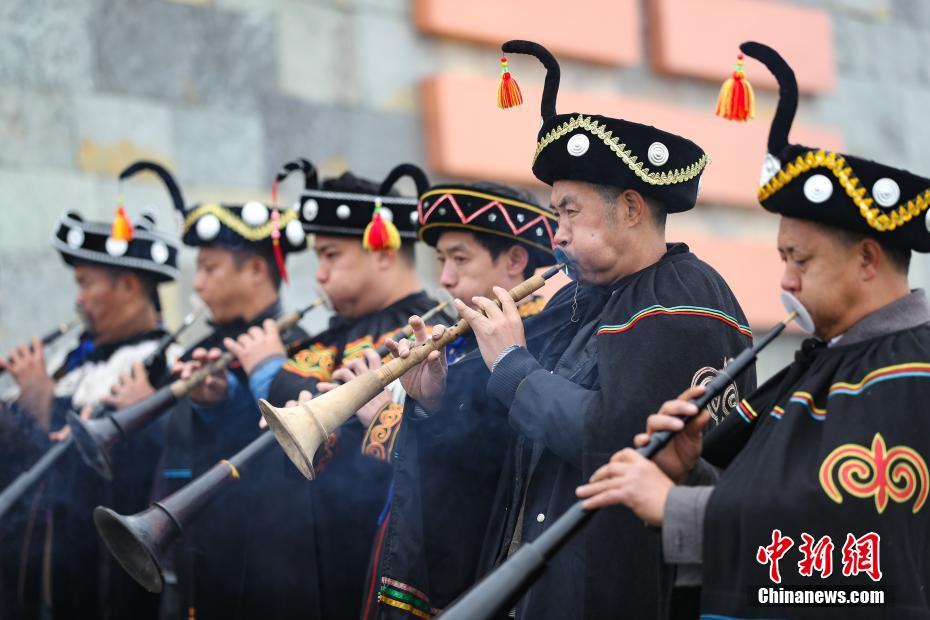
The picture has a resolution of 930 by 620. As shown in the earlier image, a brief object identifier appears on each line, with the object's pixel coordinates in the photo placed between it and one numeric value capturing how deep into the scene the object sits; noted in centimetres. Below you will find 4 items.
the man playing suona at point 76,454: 1193
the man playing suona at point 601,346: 634
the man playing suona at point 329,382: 974
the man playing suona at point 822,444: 527
